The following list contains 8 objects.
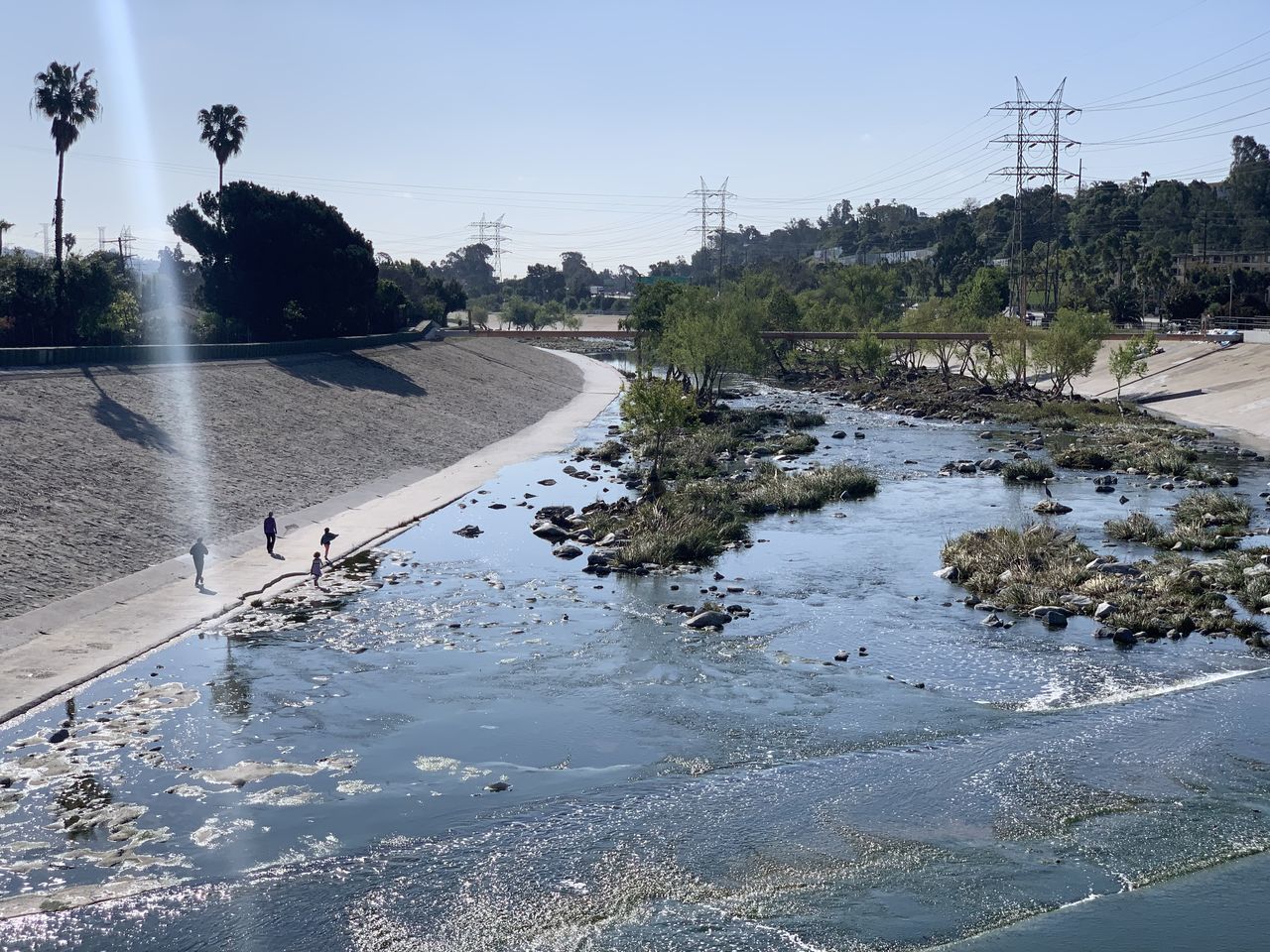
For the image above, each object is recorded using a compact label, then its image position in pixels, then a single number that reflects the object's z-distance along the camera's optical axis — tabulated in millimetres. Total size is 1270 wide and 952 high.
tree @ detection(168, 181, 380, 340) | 98875
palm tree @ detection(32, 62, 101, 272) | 76688
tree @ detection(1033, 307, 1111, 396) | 98000
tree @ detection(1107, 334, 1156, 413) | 94562
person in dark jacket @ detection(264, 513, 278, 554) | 42344
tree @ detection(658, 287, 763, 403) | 99188
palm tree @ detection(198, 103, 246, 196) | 100812
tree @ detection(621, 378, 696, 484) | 62688
